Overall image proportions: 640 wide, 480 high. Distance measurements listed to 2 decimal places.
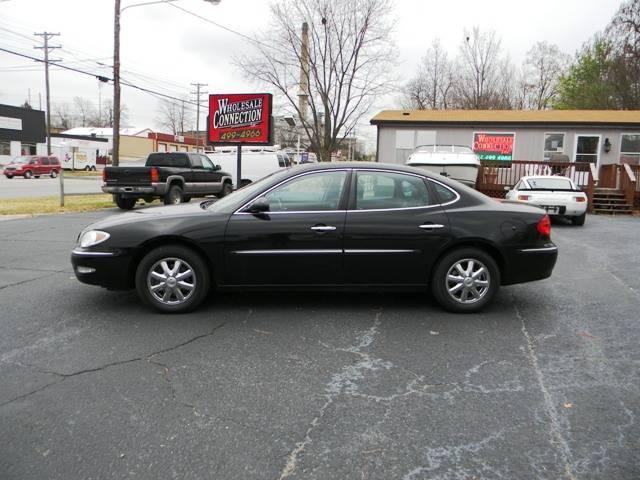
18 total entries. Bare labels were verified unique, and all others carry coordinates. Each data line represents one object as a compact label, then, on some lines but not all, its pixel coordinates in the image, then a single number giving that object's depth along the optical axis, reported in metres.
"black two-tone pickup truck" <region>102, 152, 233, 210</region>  14.84
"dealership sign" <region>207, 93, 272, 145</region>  15.07
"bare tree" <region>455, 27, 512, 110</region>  41.72
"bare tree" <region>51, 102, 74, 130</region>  101.58
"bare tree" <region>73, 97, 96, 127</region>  104.31
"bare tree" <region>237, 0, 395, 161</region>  26.33
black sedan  4.96
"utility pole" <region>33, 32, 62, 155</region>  47.09
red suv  36.56
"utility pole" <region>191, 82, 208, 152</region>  66.81
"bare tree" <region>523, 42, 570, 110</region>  46.19
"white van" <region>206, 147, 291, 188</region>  20.73
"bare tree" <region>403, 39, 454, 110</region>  44.91
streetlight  18.56
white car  12.65
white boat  14.81
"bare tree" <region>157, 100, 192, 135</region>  98.75
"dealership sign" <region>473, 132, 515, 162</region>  21.28
